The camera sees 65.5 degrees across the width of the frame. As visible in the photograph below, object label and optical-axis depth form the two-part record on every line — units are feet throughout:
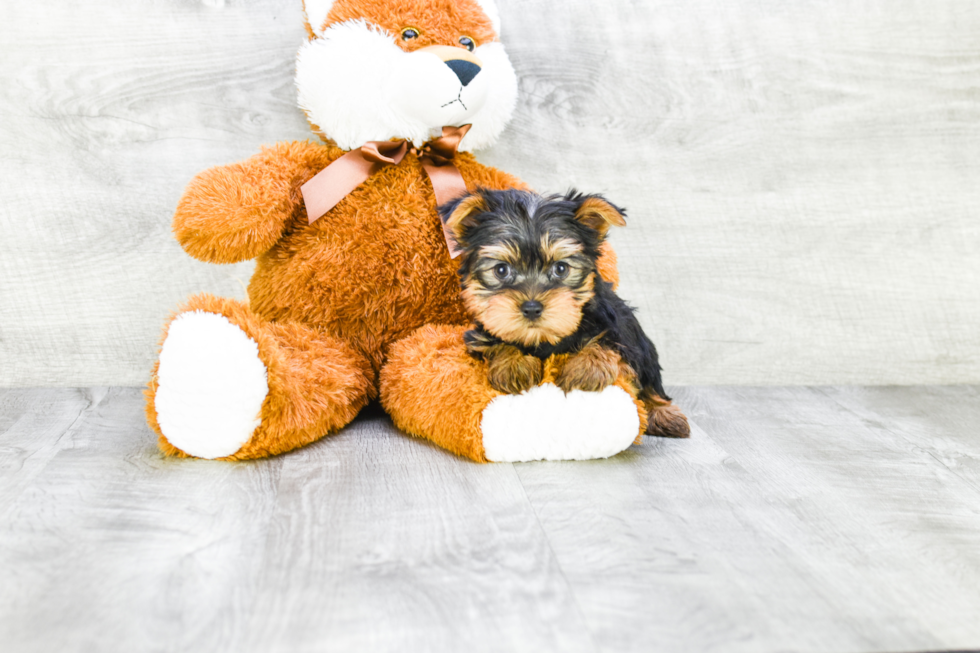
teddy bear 4.12
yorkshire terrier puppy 3.82
